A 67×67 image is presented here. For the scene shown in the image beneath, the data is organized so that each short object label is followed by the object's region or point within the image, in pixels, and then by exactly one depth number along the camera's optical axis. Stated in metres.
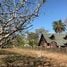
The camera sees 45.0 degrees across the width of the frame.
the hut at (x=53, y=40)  23.23
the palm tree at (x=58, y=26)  31.04
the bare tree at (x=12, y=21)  3.88
